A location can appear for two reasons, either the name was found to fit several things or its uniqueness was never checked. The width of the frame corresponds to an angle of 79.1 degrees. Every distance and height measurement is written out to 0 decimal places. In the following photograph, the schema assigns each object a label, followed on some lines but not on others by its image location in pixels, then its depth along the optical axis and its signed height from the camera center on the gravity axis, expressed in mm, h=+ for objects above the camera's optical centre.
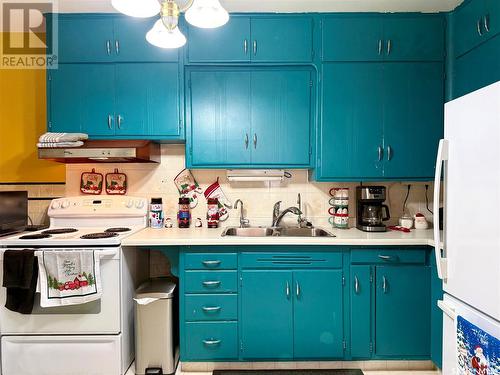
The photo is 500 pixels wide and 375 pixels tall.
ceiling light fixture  1203 +710
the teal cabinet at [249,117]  2338 +510
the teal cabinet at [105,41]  2314 +1089
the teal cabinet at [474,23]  1878 +1065
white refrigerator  1129 -209
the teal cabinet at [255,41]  2316 +1087
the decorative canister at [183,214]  2516 -258
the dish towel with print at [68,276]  1854 -577
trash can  2029 -1021
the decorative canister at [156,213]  2490 -248
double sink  2502 -408
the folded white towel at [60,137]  2125 +324
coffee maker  2371 -203
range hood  2156 +229
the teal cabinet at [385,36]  2303 +1115
